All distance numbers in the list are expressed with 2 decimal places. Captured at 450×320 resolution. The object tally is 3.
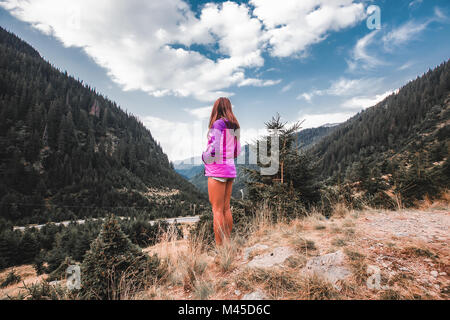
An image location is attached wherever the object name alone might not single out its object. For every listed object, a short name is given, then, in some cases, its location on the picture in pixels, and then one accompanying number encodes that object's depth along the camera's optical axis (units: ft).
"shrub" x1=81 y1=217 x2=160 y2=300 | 5.85
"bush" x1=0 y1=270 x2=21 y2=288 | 49.94
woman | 8.57
